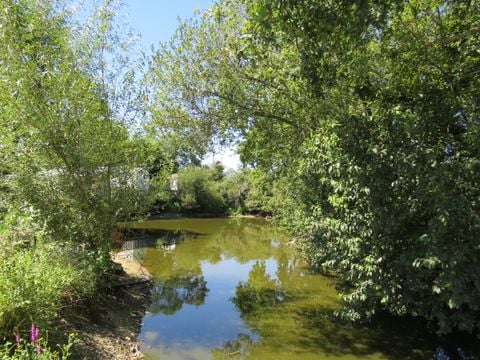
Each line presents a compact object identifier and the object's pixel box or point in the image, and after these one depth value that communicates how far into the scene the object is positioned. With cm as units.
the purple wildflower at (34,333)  364
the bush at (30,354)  349
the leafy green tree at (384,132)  489
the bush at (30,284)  438
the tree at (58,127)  711
